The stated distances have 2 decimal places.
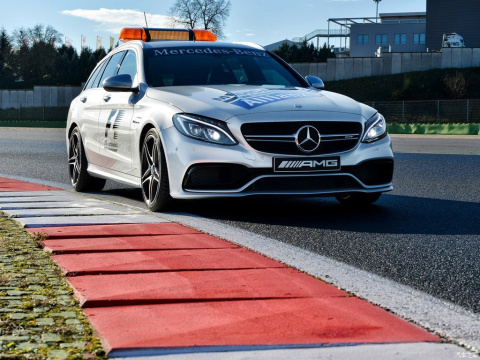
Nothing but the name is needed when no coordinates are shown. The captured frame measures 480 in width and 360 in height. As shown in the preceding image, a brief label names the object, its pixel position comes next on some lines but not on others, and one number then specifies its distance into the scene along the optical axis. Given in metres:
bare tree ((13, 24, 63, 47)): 125.46
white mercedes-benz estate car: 7.34
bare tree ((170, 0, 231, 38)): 88.88
